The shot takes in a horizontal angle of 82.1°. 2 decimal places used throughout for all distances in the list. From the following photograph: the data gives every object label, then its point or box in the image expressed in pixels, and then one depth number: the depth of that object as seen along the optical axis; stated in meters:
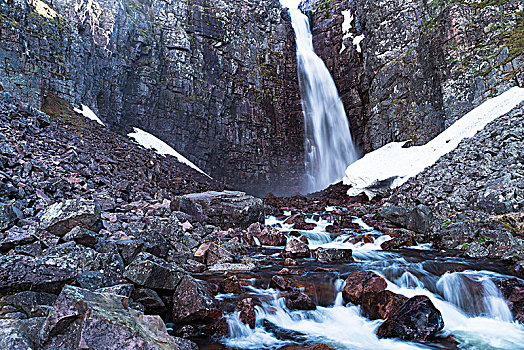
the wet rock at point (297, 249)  8.73
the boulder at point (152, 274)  4.48
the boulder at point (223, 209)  11.13
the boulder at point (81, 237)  5.11
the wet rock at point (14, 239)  4.55
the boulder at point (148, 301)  4.32
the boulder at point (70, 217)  5.26
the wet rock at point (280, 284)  5.82
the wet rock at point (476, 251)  7.91
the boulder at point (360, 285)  5.34
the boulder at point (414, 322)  4.38
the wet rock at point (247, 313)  4.69
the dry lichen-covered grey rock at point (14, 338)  2.46
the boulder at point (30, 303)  3.30
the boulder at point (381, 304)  4.92
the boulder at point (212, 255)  7.32
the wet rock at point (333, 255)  8.20
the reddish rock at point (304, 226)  12.55
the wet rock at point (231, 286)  5.61
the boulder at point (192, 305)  4.39
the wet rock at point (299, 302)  5.30
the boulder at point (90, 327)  2.42
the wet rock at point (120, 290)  3.80
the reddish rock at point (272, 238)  10.05
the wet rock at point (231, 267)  6.89
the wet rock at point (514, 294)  5.07
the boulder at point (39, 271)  3.67
